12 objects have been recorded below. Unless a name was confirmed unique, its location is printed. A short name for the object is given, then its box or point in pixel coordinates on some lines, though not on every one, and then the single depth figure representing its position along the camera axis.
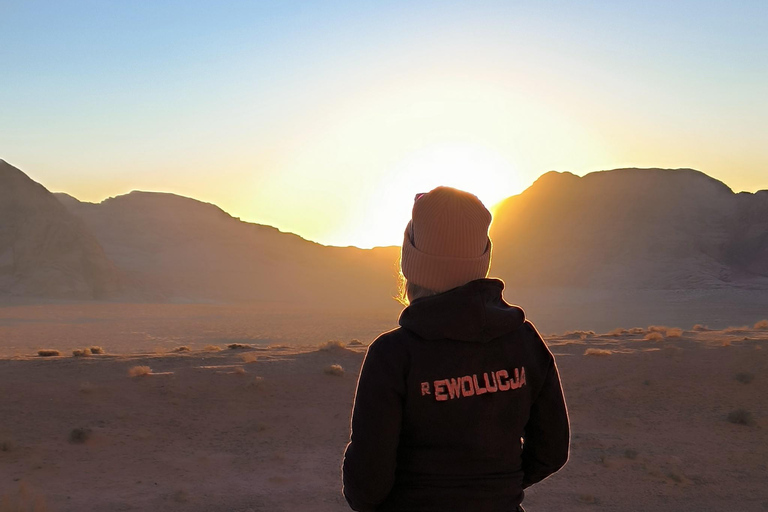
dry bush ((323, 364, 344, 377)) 12.93
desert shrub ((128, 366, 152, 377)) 11.65
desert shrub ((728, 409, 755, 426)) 10.58
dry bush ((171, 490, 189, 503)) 7.26
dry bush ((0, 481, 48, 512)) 6.18
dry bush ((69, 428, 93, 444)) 8.82
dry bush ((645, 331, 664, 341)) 17.62
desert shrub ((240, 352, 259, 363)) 13.74
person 1.88
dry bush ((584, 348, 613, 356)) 14.88
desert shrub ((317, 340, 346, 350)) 15.50
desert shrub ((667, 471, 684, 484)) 8.27
